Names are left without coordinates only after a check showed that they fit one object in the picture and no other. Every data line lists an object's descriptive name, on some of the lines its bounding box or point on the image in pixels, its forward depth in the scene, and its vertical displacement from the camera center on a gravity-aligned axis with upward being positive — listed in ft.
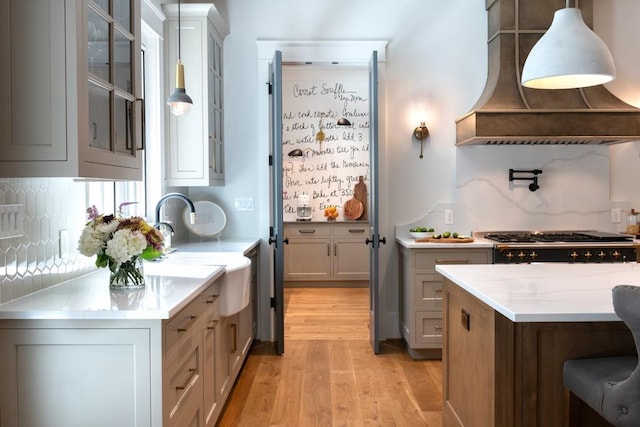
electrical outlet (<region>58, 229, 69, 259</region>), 7.06 -0.48
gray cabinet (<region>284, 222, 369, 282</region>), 20.98 -1.80
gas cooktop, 12.62 -0.78
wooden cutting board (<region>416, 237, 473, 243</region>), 12.70 -0.84
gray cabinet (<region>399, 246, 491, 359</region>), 12.51 -2.08
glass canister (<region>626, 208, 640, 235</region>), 13.75 -0.49
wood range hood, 12.48 +2.38
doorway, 12.51 +1.17
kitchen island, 5.65 -1.53
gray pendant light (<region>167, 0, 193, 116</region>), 8.61 +1.78
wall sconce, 13.84 +1.89
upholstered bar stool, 4.70 -1.72
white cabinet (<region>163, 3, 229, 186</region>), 11.84 +2.16
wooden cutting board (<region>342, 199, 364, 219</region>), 21.68 -0.15
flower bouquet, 6.16 -0.45
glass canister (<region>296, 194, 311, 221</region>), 21.76 -0.14
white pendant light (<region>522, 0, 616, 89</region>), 6.50 +1.87
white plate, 12.81 -0.34
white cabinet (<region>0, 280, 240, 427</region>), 5.52 -1.72
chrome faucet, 10.03 -0.05
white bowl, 13.32 -0.75
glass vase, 6.57 -0.85
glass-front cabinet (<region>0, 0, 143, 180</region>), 5.46 +1.21
